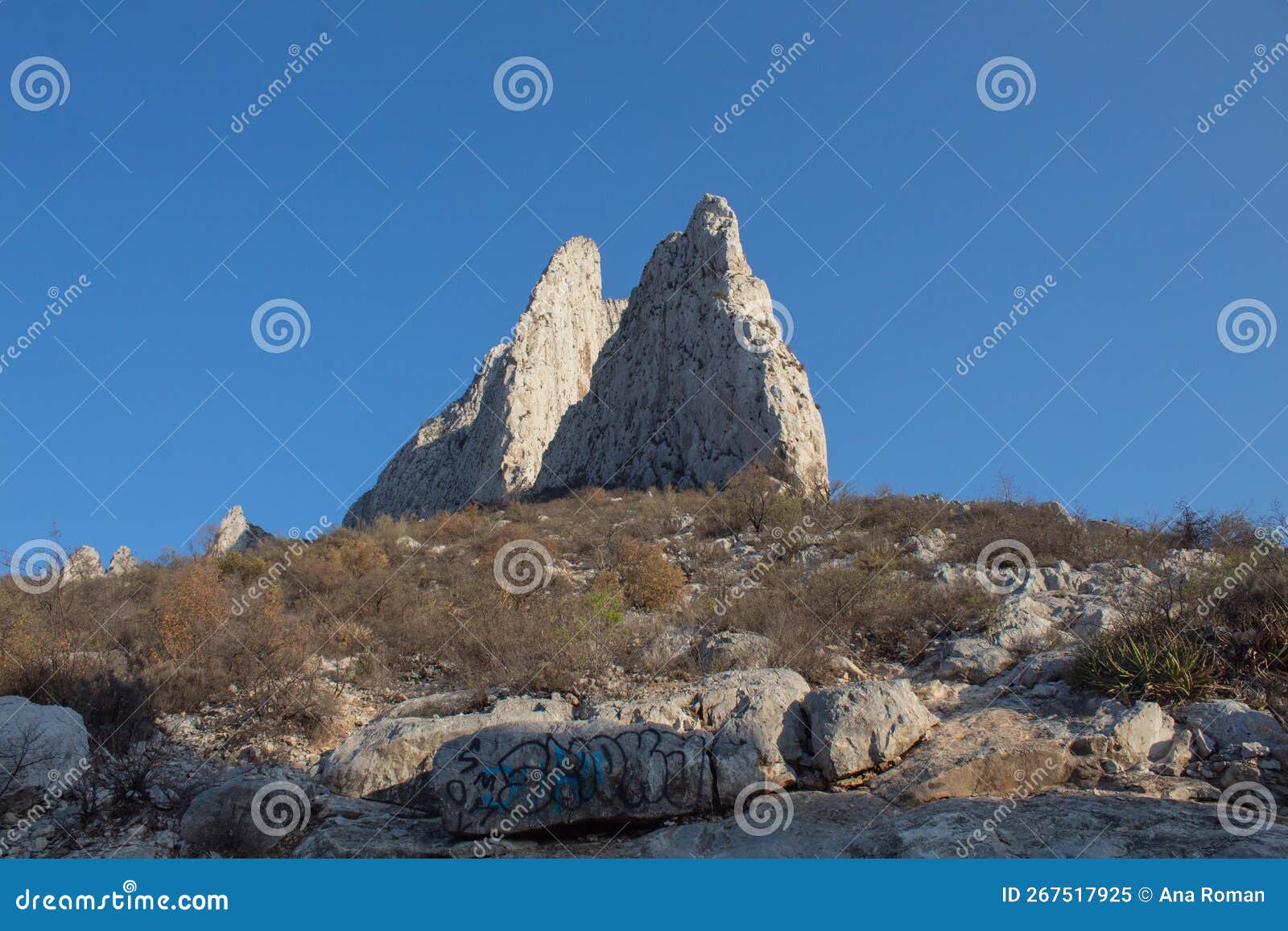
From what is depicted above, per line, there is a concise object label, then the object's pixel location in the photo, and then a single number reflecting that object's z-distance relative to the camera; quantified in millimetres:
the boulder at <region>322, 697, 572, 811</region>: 7059
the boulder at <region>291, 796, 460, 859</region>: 6047
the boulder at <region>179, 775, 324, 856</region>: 6266
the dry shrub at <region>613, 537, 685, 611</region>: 12219
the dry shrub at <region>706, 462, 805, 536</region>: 16953
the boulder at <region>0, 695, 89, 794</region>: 6547
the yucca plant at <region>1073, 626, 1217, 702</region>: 7445
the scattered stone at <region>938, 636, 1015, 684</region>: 8820
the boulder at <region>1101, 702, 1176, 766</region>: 6672
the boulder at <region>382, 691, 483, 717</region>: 8547
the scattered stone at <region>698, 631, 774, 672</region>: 9023
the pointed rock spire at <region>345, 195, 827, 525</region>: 24578
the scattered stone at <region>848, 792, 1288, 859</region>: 5223
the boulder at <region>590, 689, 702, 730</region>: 7320
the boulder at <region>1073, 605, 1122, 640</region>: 8805
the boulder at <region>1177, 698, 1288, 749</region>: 6616
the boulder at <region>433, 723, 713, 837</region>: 6289
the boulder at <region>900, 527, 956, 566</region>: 13719
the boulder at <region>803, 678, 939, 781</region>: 6848
